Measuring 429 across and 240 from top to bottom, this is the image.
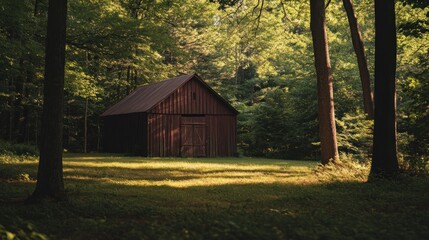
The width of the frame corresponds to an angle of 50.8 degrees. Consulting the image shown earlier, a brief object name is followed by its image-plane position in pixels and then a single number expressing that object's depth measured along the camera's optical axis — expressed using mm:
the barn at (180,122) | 29453
